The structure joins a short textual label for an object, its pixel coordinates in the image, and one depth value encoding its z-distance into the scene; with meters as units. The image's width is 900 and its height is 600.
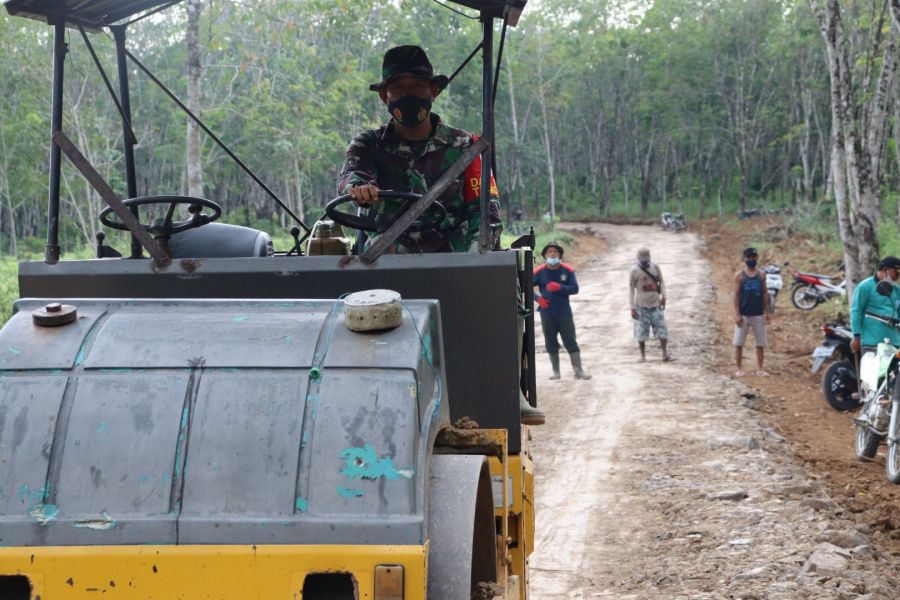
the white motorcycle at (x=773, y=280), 21.37
